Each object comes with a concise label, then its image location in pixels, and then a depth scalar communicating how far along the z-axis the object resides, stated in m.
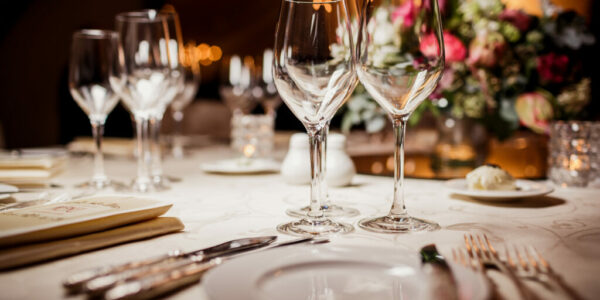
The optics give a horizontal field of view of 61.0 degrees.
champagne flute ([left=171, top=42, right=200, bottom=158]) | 2.22
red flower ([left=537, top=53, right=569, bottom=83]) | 1.55
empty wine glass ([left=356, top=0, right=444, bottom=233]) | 0.75
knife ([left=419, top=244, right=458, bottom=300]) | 0.46
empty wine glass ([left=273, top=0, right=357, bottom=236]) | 0.74
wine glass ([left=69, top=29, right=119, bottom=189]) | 1.22
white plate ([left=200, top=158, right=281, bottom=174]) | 1.45
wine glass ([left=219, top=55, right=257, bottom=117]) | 2.16
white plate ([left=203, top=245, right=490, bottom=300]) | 0.47
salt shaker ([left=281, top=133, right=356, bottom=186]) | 1.23
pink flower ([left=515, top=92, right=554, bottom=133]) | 1.52
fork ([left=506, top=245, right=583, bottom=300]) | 0.53
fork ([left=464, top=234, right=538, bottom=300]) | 0.52
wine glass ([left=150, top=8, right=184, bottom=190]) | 1.23
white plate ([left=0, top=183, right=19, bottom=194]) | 0.99
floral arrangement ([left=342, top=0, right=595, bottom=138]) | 1.54
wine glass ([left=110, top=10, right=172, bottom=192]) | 1.18
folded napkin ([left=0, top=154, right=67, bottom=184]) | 1.24
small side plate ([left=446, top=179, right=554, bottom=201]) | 0.98
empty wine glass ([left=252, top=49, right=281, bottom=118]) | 2.09
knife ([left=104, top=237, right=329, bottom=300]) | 0.44
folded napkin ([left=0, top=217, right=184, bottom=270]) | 0.59
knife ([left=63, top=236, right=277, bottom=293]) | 0.47
